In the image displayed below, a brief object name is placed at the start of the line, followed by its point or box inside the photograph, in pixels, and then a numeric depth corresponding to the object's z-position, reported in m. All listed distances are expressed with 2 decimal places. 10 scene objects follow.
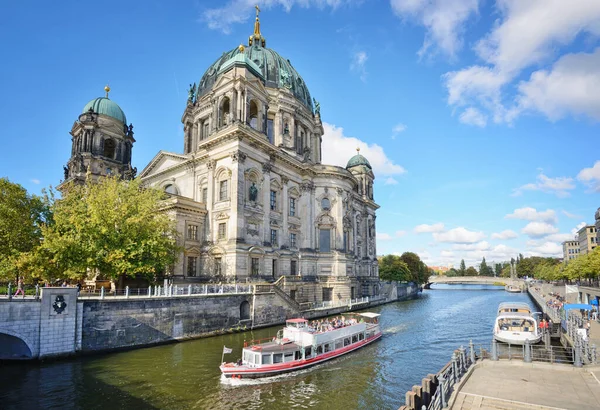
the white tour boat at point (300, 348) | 21.89
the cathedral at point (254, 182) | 43.84
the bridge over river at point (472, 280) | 143.25
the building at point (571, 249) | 148.25
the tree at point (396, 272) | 97.00
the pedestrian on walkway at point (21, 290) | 25.71
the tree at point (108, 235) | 30.34
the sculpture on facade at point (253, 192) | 45.53
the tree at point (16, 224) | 30.94
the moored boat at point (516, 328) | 29.23
